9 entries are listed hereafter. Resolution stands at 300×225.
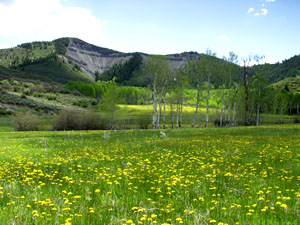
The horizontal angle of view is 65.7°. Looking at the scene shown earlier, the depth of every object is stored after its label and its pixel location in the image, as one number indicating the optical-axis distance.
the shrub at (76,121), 52.64
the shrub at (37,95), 105.68
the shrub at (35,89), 116.28
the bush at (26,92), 104.51
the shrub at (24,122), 49.62
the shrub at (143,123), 60.66
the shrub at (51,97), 108.46
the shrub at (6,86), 105.45
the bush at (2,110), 68.76
